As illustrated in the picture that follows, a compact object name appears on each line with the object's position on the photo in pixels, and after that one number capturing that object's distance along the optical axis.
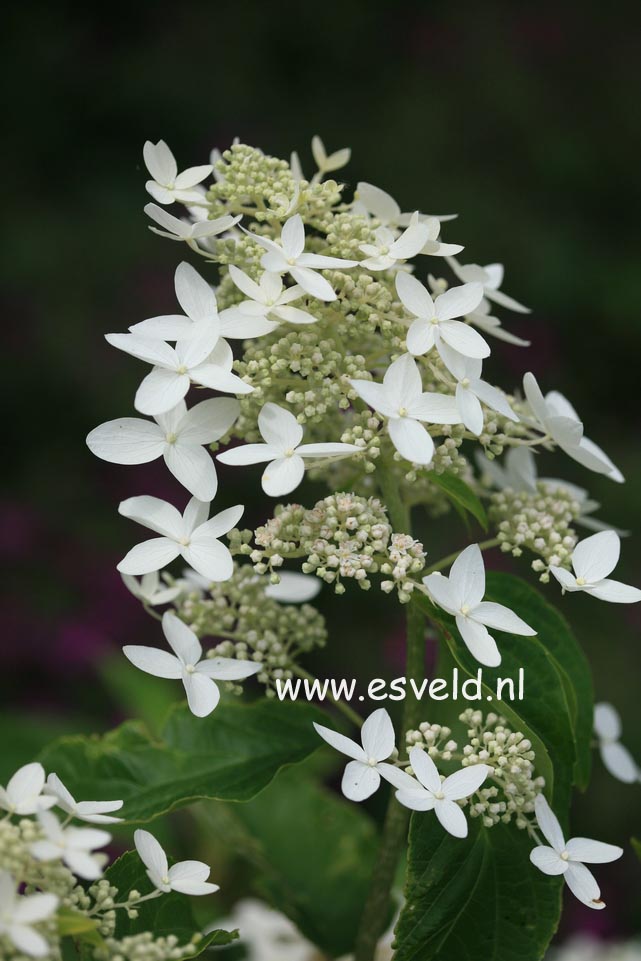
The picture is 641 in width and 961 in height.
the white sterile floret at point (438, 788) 0.45
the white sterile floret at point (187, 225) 0.48
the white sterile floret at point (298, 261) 0.47
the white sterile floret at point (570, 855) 0.46
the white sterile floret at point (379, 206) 0.51
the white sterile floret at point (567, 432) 0.49
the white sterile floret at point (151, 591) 0.53
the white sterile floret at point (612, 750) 0.56
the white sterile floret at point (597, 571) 0.48
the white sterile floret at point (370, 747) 0.46
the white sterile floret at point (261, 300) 0.48
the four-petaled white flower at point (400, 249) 0.48
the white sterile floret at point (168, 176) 0.50
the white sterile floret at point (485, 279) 0.52
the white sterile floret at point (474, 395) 0.47
